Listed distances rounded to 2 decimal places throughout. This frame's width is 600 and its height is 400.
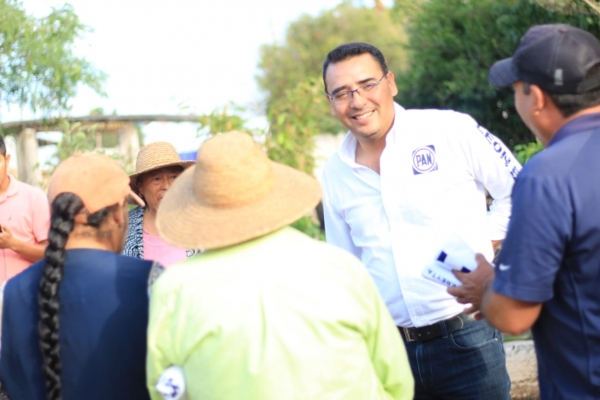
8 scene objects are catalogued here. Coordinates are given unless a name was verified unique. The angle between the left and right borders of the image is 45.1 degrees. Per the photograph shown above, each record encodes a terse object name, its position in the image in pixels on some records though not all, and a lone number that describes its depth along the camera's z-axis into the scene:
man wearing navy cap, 1.96
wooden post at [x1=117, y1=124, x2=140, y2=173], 8.44
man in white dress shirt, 2.98
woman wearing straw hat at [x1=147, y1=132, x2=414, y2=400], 1.91
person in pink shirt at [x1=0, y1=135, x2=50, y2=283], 4.07
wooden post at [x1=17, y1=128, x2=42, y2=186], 7.30
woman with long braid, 2.23
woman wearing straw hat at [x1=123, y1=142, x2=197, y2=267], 3.78
